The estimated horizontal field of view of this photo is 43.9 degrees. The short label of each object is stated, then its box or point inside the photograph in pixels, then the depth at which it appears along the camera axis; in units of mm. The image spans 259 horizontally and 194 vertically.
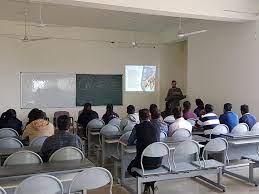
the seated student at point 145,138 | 4023
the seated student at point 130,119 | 6029
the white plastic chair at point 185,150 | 4125
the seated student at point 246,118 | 5855
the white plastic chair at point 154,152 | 3875
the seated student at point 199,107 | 8046
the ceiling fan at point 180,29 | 9717
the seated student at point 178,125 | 5125
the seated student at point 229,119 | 5773
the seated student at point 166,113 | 7734
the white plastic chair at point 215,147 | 4402
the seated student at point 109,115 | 6989
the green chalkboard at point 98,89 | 10180
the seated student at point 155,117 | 4602
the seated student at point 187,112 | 6973
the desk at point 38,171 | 2820
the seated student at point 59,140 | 3607
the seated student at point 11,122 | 5993
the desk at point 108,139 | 5337
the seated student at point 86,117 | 7039
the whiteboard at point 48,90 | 9438
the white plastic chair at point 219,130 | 5395
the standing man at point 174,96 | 10039
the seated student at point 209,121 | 5586
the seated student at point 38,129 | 4871
